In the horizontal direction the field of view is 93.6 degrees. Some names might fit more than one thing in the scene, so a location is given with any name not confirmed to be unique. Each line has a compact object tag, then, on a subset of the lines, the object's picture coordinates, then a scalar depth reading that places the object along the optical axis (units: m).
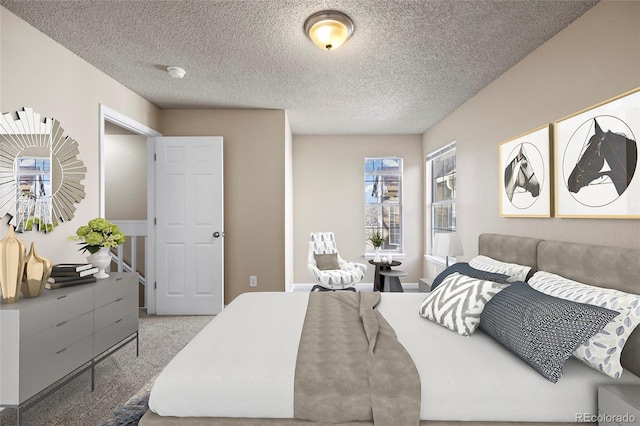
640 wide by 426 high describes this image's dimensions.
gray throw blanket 1.23
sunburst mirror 2.03
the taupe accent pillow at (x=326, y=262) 4.42
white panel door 3.82
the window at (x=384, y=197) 5.31
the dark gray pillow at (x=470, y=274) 2.09
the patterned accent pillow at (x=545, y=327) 1.28
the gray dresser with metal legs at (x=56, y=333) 1.61
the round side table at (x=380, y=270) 4.20
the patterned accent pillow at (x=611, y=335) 1.28
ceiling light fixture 2.01
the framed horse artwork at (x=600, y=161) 1.67
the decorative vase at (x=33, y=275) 1.83
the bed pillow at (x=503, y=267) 2.17
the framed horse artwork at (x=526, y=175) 2.33
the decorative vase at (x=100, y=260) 2.36
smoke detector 2.79
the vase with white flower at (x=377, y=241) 4.65
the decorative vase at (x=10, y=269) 1.72
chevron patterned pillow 1.75
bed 1.26
